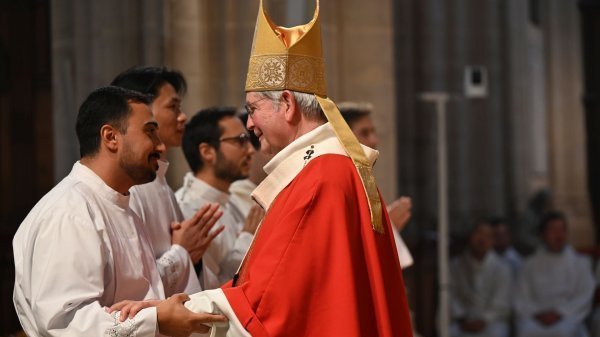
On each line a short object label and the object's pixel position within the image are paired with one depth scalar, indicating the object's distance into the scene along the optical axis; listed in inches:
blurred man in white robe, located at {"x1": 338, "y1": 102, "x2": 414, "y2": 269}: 379.8
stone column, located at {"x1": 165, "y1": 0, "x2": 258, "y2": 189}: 456.1
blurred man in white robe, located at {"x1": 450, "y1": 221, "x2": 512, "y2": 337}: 653.7
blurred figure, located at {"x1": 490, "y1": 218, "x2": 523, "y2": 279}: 662.4
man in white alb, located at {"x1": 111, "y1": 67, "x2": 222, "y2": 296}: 282.3
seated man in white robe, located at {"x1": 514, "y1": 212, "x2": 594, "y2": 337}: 629.5
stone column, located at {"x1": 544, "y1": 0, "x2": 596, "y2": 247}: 951.1
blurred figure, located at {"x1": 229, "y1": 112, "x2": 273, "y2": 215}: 384.4
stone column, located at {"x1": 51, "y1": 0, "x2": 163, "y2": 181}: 450.0
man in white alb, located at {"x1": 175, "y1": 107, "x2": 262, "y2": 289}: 344.7
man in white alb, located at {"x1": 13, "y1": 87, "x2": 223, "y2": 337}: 229.2
